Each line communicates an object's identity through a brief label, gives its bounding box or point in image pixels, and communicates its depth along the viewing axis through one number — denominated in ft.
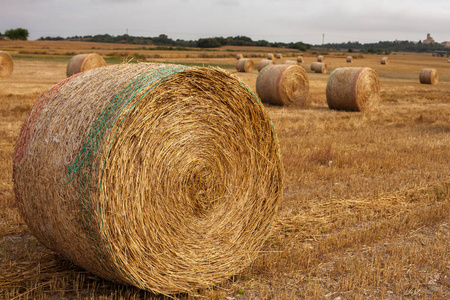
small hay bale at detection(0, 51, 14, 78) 76.54
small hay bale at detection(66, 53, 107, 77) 70.49
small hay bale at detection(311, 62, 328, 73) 115.85
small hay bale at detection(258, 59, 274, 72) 109.85
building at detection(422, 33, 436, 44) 527.81
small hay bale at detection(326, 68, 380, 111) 50.57
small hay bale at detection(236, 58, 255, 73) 107.28
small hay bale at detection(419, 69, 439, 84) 89.25
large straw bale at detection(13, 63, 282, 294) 11.66
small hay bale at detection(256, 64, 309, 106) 53.57
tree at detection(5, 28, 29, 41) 293.84
